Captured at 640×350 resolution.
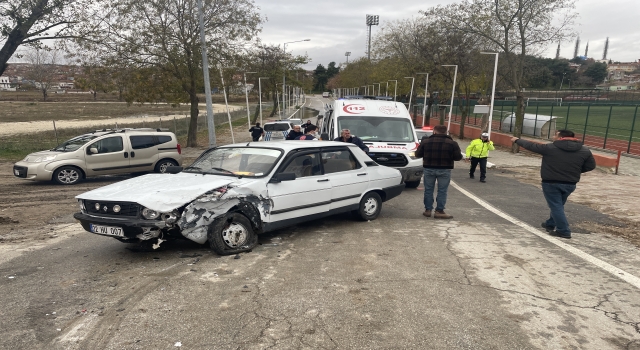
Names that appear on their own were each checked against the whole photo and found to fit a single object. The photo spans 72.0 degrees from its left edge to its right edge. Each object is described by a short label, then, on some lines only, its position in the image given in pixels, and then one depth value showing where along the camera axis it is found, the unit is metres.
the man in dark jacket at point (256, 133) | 19.28
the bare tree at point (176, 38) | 19.56
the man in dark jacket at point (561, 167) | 6.55
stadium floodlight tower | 98.69
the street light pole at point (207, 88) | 17.92
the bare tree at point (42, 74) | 73.44
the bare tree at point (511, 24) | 21.22
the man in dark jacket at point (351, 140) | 9.38
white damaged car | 5.14
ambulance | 10.62
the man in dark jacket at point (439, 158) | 7.59
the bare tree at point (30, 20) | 12.09
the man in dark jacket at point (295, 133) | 13.19
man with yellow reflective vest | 13.00
